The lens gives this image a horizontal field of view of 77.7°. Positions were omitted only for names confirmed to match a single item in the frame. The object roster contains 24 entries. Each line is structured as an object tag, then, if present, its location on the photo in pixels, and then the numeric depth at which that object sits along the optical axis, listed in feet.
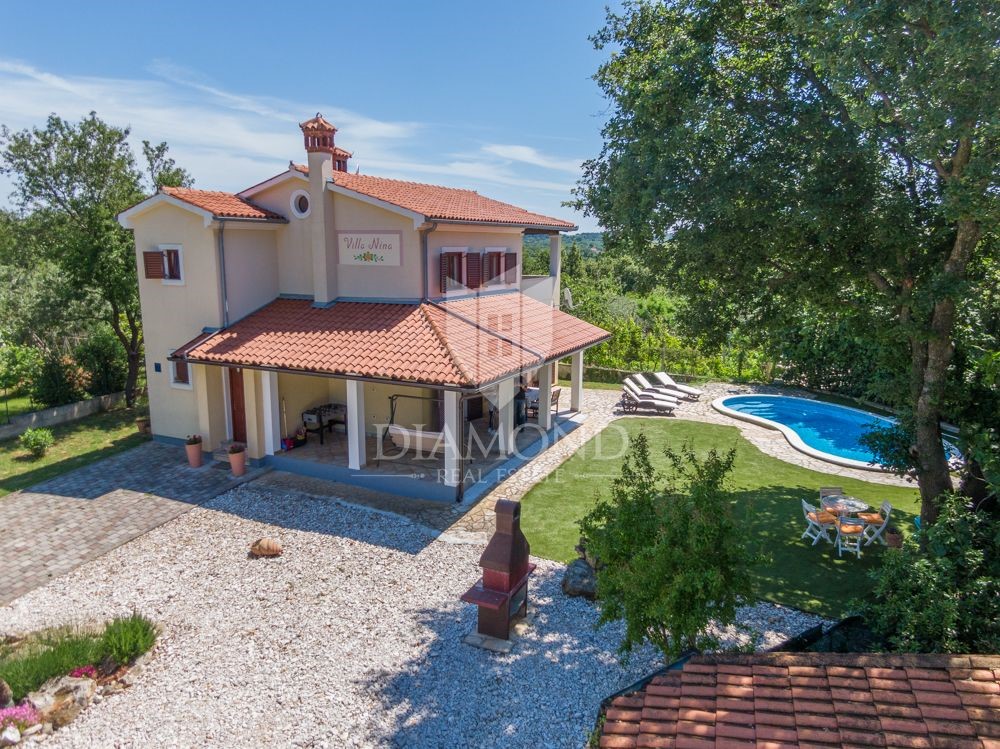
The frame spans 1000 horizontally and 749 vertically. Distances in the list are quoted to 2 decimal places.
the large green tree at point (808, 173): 34.45
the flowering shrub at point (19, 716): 29.84
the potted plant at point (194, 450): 66.08
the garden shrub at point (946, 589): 26.05
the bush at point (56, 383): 87.40
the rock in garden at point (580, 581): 41.96
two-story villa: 60.75
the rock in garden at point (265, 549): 47.44
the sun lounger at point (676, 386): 96.12
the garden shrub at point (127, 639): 34.86
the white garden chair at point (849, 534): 47.37
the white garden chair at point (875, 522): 47.96
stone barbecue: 36.11
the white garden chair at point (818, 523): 48.88
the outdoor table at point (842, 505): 49.39
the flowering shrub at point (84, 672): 33.37
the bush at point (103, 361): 93.40
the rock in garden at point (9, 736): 29.07
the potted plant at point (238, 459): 63.62
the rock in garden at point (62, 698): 30.86
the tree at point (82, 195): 82.74
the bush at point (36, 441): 70.59
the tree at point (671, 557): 27.32
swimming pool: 76.38
